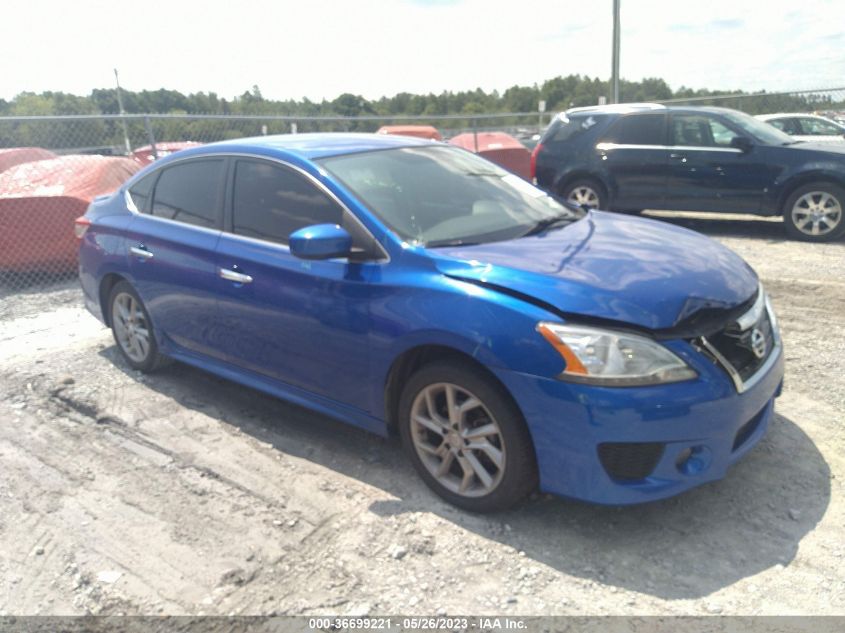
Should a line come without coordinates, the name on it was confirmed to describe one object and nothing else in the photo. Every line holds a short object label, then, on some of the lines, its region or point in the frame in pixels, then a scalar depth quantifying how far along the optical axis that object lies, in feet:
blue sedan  9.46
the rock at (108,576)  10.10
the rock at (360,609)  9.02
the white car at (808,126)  47.03
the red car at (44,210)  26.22
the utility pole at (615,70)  55.92
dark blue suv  28.43
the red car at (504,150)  45.98
